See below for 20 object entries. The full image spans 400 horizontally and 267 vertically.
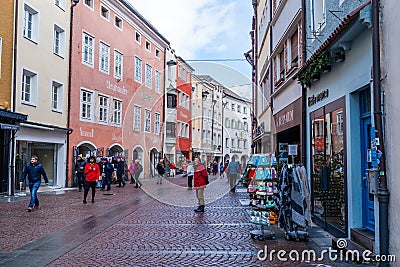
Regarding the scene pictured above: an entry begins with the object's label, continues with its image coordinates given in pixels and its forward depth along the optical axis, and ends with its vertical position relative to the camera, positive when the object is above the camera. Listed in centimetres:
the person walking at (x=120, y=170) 2506 -74
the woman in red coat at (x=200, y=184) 1313 -80
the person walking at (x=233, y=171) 2167 -69
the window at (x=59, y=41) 2305 +613
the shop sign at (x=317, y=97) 976 +140
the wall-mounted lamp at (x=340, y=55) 827 +193
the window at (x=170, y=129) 3810 +245
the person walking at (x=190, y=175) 2359 -99
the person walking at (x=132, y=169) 2686 -77
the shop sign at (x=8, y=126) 1661 +116
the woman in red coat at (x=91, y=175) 1575 -65
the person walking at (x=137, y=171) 2602 -85
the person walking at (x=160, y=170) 2589 -76
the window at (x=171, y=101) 4209 +544
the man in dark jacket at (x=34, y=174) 1328 -52
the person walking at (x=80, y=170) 2130 -64
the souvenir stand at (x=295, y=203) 832 -87
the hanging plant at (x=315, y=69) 905 +196
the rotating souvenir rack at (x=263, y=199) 864 -87
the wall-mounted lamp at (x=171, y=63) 3633 +788
